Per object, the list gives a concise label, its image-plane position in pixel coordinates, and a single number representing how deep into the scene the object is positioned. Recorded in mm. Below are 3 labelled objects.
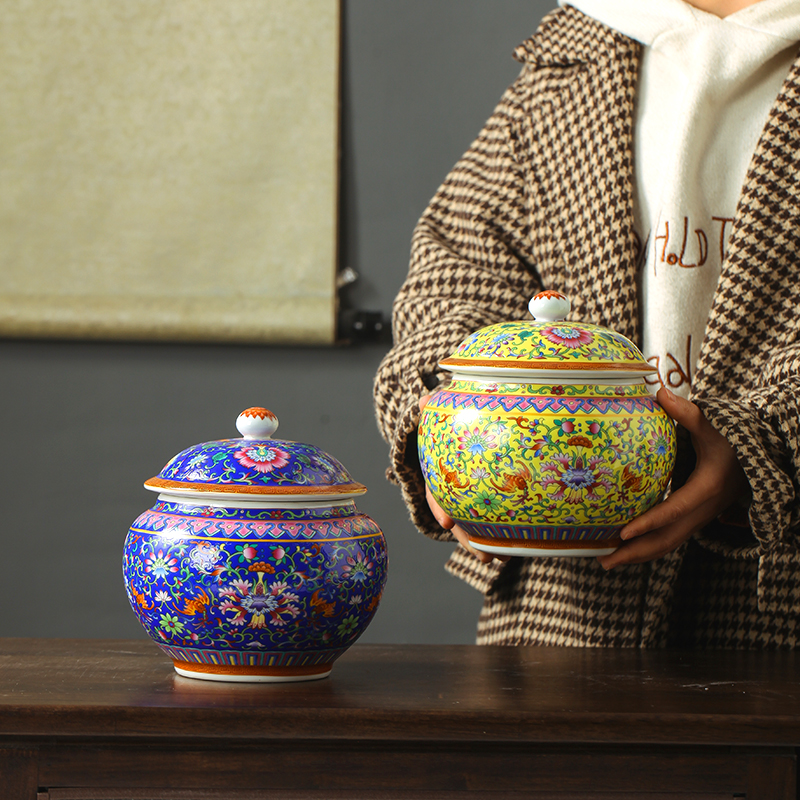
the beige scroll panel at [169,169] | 3880
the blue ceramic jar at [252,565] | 2049
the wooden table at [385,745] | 1995
